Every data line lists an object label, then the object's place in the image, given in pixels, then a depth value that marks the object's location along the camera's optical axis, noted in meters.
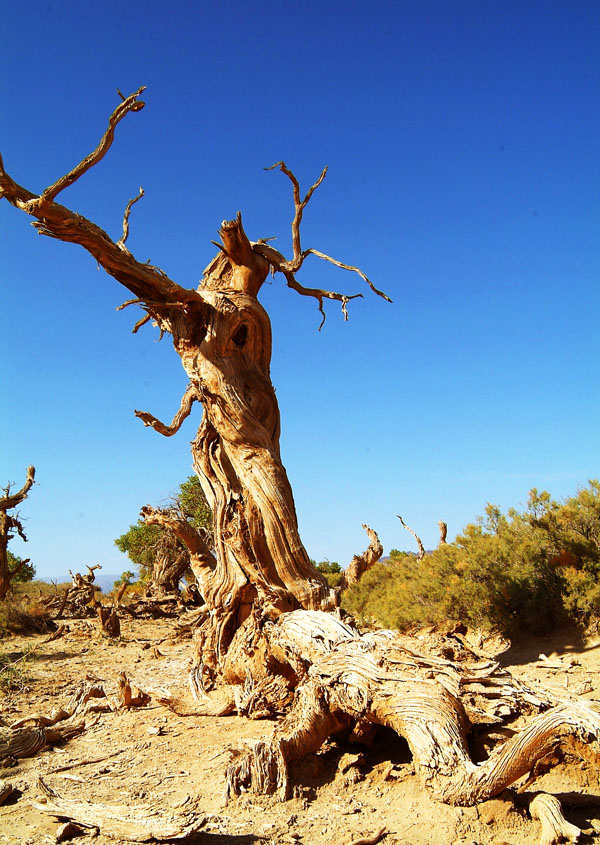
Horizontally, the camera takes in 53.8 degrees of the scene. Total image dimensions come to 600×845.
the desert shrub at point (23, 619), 13.67
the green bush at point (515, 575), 8.11
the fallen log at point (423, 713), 3.12
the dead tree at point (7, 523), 13.10
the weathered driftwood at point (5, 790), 3.98
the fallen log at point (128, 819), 3.12
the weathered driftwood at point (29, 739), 5.05
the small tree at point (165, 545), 16.97
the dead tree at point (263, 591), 3.49
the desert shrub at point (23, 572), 25.48
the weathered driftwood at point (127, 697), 6.23
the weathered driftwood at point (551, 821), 2.78
